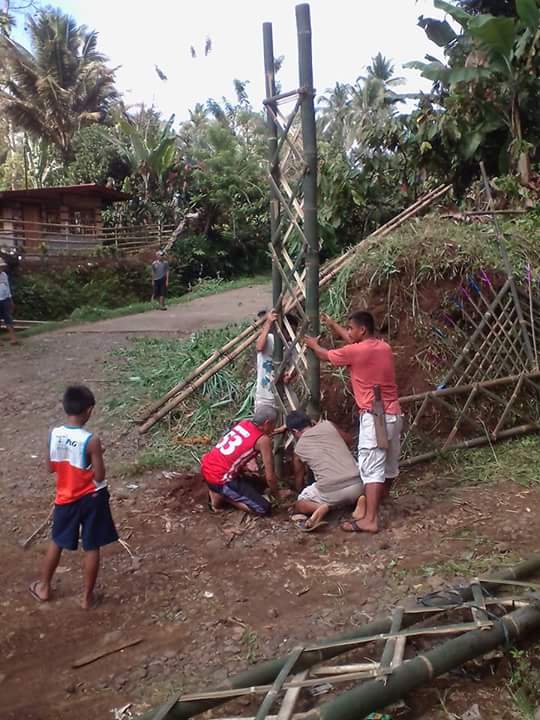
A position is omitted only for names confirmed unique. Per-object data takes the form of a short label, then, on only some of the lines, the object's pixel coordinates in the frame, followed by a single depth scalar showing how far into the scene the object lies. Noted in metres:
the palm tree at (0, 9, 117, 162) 25.50
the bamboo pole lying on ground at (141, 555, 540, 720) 2.49
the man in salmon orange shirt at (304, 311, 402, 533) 4.25
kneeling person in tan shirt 4.35
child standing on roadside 3.52
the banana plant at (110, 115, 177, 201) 20.31
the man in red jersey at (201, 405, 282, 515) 4.61
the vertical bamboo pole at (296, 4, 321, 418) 4.26
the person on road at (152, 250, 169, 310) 15.28
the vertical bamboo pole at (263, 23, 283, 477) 4.61
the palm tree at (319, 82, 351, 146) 31.98
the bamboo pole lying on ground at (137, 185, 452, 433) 6.20
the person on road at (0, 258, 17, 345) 10.25
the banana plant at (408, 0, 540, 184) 8.89
